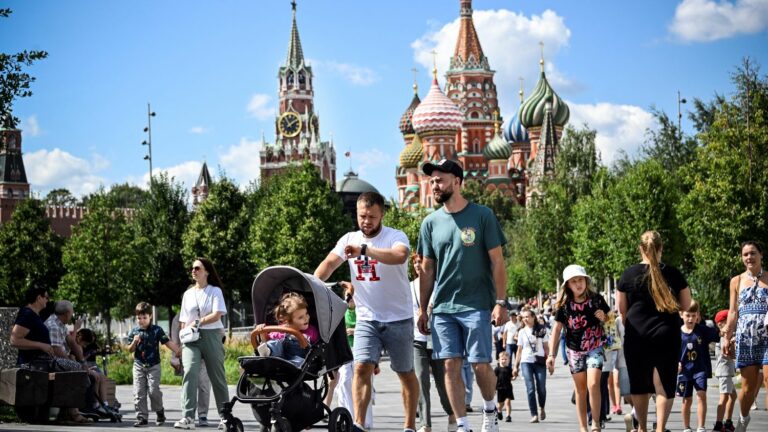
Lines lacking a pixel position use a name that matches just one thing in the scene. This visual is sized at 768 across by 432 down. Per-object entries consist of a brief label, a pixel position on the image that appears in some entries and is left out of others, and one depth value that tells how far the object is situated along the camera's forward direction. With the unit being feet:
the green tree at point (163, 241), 219.41
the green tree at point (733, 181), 110.52
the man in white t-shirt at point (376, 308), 34.14
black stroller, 31.32
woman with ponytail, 34.24
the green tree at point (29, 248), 215.10
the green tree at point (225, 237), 215.10
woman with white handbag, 44.37
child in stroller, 32.09
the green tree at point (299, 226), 205.98
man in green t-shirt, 32.91
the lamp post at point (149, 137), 234.17
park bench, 45.27
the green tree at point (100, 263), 198.49
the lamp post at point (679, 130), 191.89
